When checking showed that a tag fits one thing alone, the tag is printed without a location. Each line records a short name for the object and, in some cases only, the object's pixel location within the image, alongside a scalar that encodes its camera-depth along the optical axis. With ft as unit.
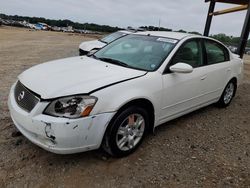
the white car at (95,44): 21.11
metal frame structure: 18.05
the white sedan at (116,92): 6.56
